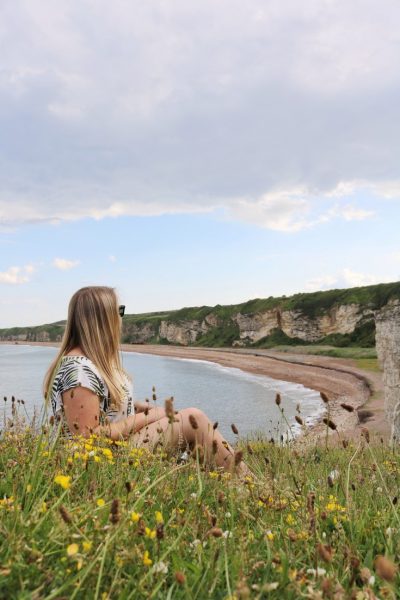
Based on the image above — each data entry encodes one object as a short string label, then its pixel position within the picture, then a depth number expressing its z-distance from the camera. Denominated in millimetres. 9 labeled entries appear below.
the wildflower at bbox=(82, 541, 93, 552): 1714
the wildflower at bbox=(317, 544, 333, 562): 1586
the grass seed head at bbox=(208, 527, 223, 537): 1830
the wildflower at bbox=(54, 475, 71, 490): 1885
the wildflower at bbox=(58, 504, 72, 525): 1665
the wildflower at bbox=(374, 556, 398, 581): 1271
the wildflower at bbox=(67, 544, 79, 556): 1562
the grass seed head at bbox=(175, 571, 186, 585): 1460
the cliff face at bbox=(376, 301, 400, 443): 15383
